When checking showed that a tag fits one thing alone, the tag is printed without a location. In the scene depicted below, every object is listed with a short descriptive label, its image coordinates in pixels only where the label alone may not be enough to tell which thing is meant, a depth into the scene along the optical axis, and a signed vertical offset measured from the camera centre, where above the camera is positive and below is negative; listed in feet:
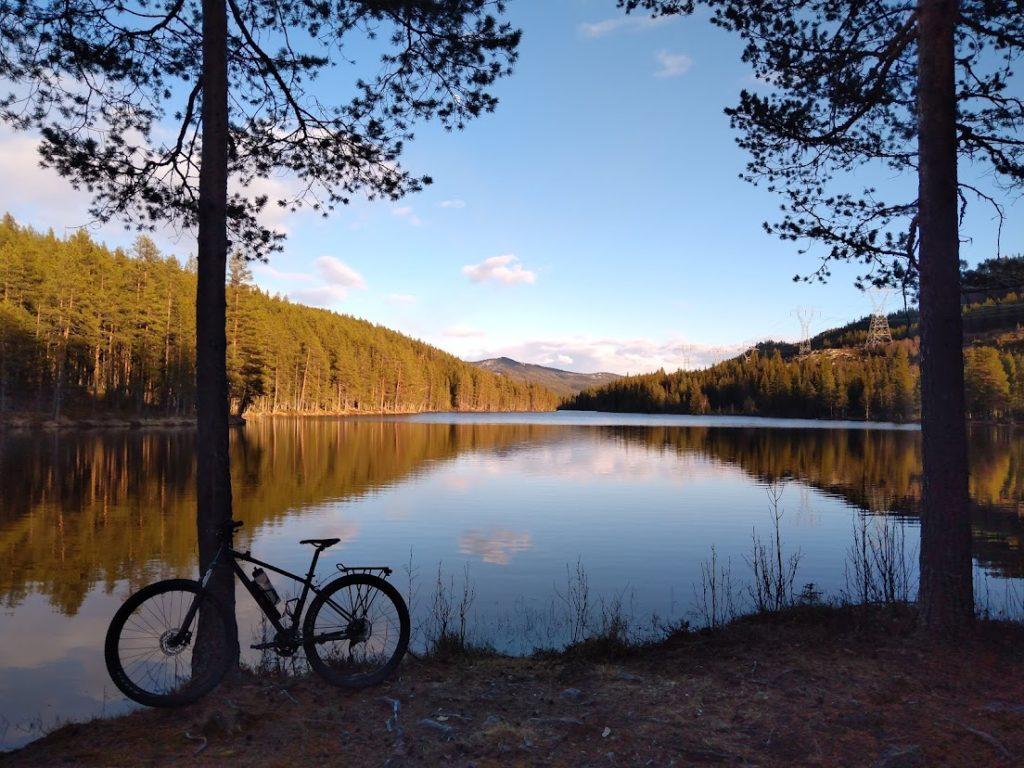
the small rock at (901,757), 15.08 -8.62
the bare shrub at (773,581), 32.85 -12.60
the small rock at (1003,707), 17.48 -8.52
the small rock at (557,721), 17.93 -9.09
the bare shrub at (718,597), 34.16 -12.73
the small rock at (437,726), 17.37 -8.99
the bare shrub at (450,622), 26.96 -12.22
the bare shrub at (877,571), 31.04 -12.38
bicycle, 18.70 -7.27
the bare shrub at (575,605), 32.95 -12.74
